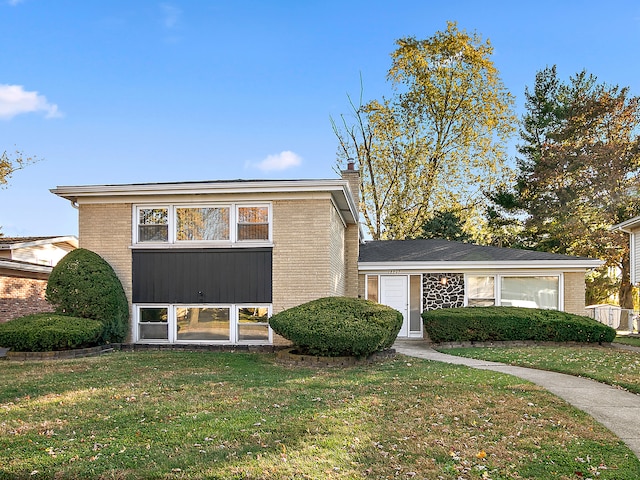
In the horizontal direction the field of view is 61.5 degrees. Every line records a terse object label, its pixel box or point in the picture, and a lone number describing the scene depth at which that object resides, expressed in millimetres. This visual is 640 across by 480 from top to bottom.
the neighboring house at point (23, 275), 16578
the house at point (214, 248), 13312
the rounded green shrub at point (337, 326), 10828
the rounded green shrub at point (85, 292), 12859
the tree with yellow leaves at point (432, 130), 29859
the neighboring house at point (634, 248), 22672
